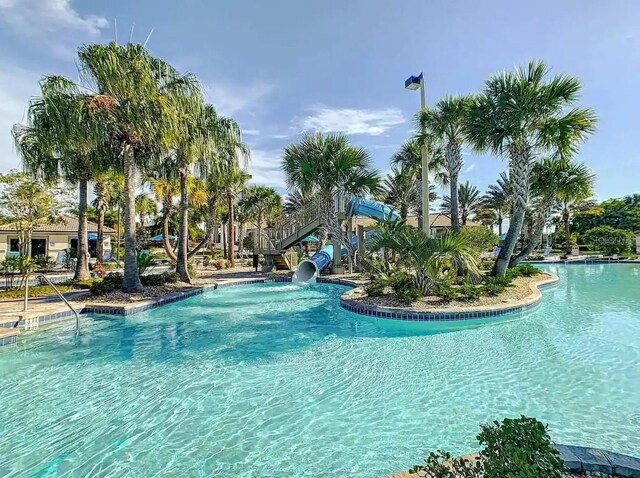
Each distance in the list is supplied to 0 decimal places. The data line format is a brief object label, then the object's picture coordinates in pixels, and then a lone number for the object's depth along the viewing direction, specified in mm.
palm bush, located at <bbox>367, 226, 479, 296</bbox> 10602
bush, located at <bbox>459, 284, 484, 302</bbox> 10706
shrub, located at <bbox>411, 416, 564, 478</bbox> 1952
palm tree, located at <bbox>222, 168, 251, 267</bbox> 25927
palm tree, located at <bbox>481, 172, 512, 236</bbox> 38700
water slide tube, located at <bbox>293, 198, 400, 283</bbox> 18953
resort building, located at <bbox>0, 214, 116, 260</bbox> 26859
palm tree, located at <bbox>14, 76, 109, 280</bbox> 10977
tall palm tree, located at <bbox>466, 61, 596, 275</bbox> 12414
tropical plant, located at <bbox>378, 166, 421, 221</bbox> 22766
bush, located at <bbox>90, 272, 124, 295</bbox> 12289
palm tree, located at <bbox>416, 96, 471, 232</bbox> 14461
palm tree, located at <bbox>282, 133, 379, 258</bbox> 15836
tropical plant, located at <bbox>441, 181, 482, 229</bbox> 37438
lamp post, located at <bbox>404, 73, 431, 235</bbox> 13602
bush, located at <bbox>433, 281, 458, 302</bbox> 10662
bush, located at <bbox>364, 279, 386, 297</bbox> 11773
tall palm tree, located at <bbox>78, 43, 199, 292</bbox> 11273
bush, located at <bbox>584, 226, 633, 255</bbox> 34406
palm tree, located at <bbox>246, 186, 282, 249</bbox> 36656
